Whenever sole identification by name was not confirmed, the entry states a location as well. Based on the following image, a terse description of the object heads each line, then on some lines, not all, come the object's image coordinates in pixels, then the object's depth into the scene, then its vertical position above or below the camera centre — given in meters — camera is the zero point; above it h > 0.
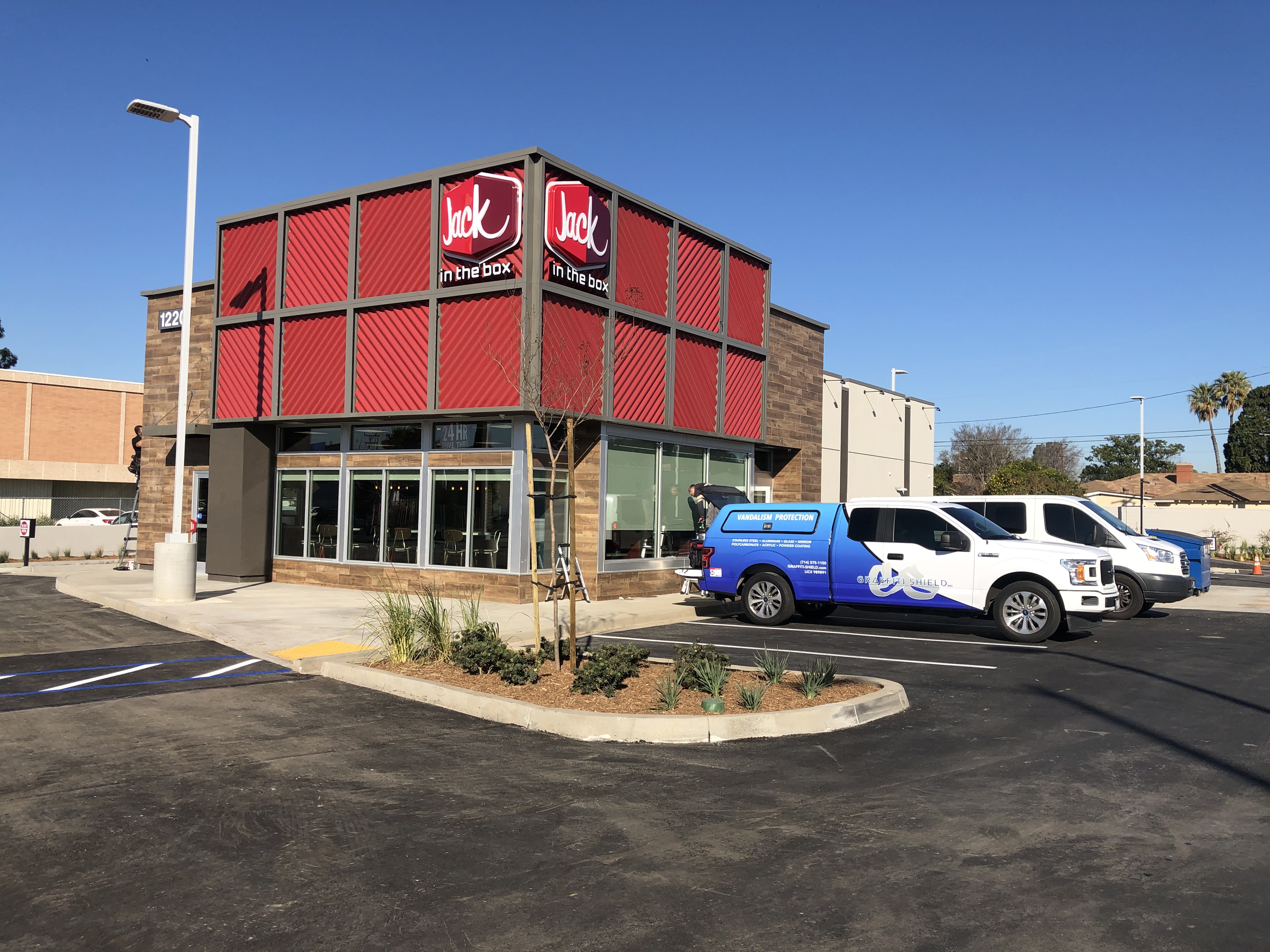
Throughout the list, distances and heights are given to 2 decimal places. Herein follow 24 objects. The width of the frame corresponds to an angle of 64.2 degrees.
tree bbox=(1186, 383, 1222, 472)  84.44 +11.37
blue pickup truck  14.11 -0.50
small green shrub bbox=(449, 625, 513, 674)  10.26 -1.34
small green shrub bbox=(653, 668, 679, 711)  8.89 -1.47
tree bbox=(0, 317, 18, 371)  71.12 +11.07
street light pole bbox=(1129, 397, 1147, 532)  43.09 +3.07
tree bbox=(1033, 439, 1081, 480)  88.75 +6.86
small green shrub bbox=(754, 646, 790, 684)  9.80 -1.36
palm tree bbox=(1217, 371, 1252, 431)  83.25 +12.26
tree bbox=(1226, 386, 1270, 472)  84.14 +8.03
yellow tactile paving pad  11.92 -1.56
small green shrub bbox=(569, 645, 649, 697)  9.46 -1.38
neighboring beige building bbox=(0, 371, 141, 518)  49.72 +4.03
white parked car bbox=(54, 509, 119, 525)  40.81 -0.02
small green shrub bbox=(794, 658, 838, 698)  9.33 -1.41
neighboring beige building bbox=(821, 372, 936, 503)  28.92 +2.84
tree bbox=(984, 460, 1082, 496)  47.53 +2.55
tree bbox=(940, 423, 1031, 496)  75.69 +6.43
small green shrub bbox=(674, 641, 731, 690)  9.54 -1.28
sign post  27.52 -0.45
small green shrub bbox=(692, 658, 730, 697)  9.14 -1.35
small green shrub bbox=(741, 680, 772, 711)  8.80 -1.47
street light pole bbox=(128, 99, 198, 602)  16.66 -0.03
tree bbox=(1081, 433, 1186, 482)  93.75 +7.39
